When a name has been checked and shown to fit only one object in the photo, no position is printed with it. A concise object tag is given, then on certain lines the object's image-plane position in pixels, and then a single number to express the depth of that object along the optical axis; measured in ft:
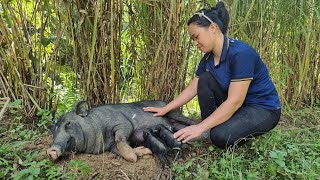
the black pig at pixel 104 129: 4.53
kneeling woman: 4.78
